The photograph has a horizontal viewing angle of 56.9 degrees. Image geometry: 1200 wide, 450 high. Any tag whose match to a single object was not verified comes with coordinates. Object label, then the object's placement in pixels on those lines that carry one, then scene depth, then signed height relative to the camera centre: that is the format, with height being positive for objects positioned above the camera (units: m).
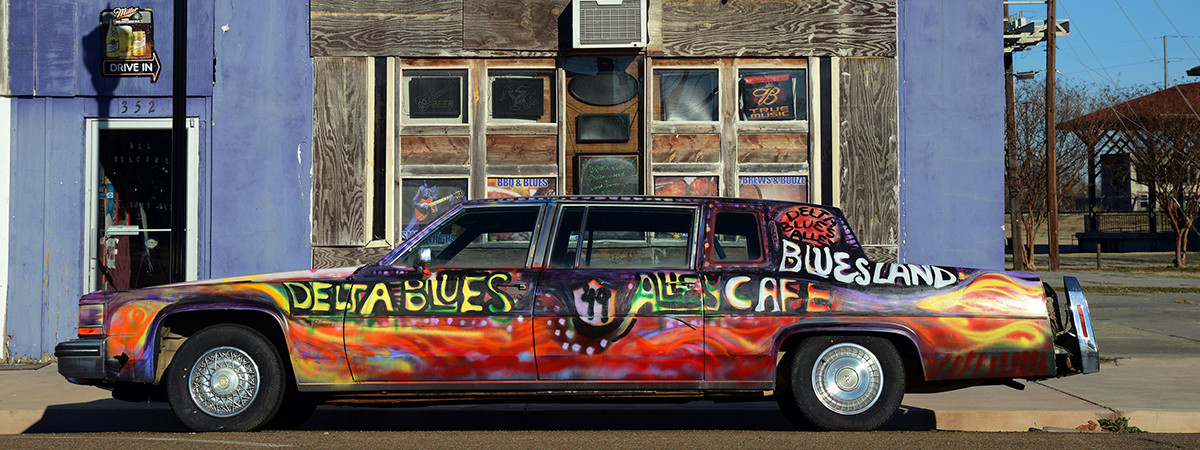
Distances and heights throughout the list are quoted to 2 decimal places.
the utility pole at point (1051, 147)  32.09 +2.66
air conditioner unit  11.54 +2.27
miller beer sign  11.57 +2.03
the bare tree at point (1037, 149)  41.44 +3.43
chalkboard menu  11.78 +0.70
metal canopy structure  39.72 +4.33
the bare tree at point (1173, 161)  38.94 +2.78
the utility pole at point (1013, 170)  35.09 +2.26
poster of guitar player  11.77 +0.47
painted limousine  6.74 -0.55
